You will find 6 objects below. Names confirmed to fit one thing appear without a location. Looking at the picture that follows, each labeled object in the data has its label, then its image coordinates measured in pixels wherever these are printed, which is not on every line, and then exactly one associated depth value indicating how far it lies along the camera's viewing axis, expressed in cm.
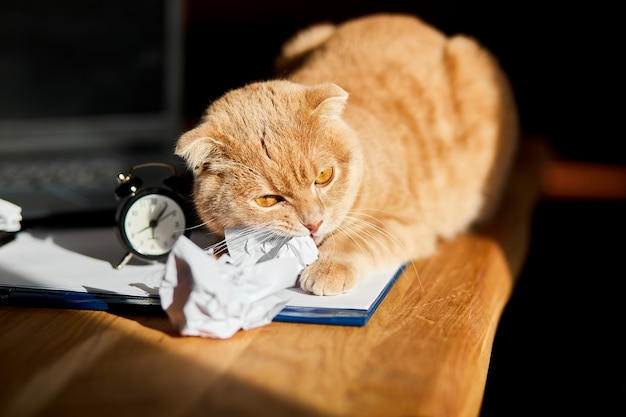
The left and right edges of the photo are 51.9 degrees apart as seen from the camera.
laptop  183
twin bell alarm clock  119
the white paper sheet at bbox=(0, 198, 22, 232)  117
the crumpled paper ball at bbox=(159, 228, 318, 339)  94
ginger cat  114
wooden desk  78
